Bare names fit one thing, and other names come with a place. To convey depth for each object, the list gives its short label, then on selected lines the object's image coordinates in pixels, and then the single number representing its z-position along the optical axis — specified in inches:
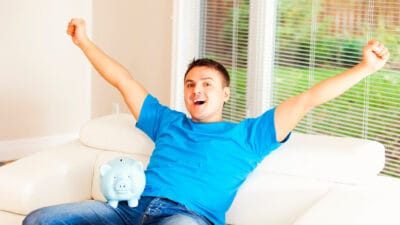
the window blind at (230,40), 168.2
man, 92.4
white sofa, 86.2
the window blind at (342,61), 140.9
